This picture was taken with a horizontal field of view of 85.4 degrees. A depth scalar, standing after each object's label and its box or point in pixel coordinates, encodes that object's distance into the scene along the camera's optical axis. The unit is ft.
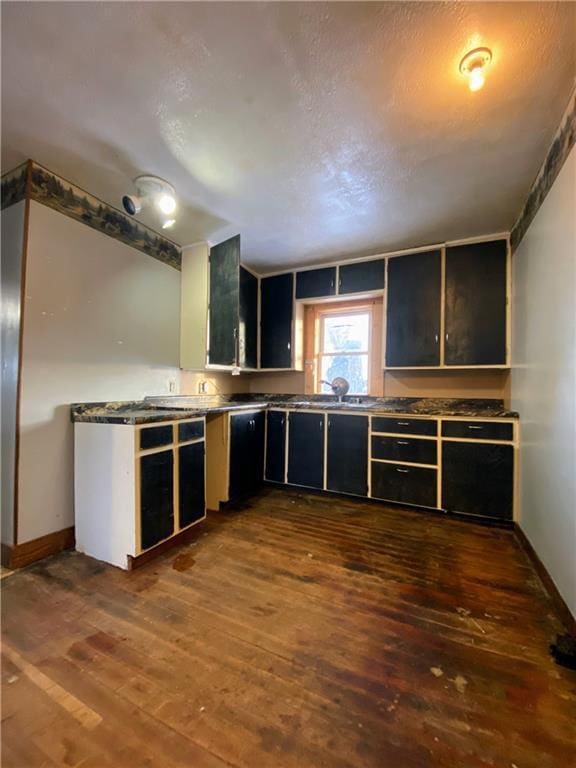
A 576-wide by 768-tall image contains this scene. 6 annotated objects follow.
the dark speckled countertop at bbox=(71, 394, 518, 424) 6.76
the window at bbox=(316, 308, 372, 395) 11.89
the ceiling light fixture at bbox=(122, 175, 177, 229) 6.68
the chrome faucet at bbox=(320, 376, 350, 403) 11.60
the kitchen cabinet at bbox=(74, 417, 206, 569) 6.15
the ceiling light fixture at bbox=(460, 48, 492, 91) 4.16
